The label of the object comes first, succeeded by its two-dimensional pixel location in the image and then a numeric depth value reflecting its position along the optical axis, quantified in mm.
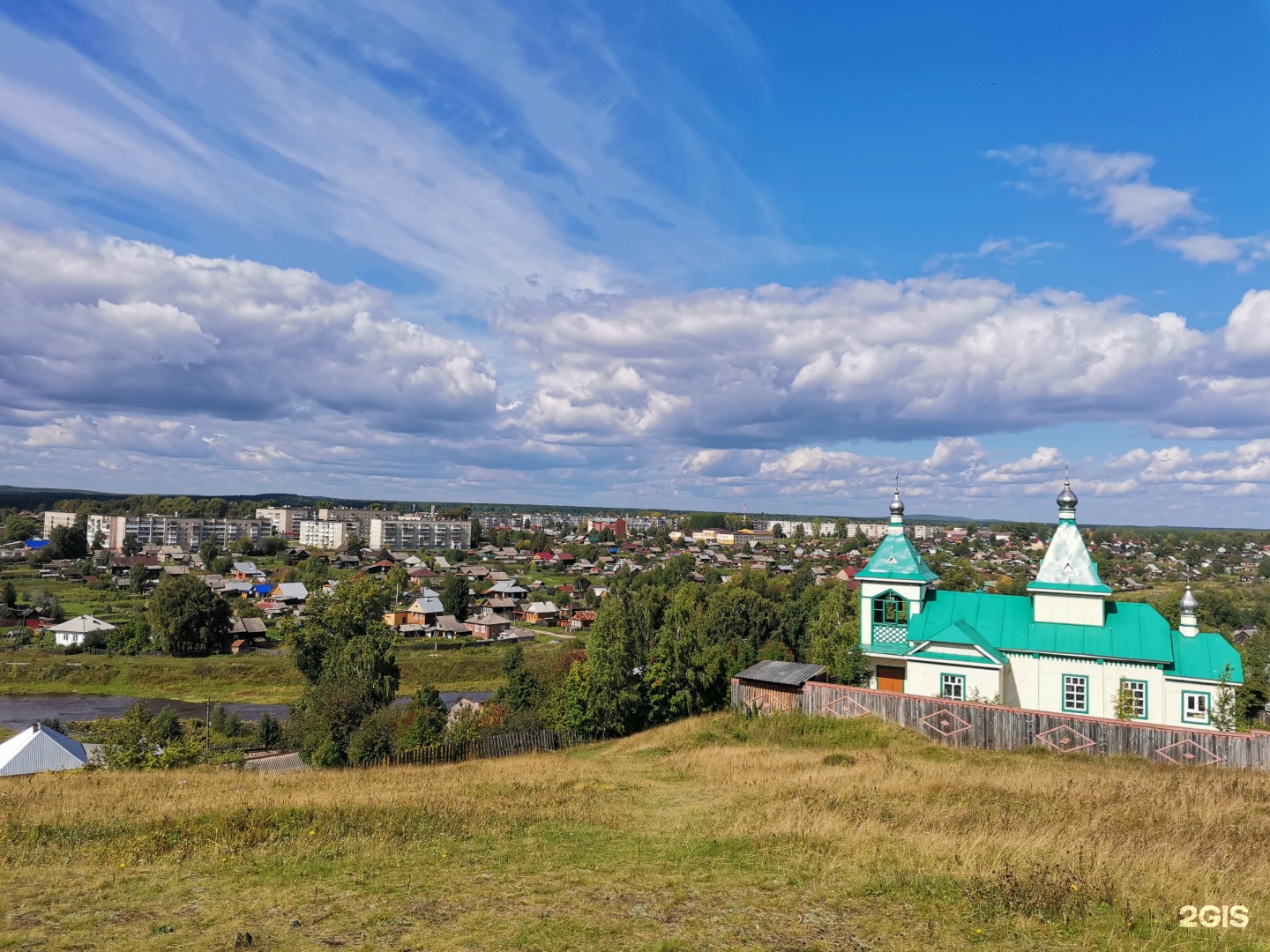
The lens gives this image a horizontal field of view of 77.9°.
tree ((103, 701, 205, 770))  25641
